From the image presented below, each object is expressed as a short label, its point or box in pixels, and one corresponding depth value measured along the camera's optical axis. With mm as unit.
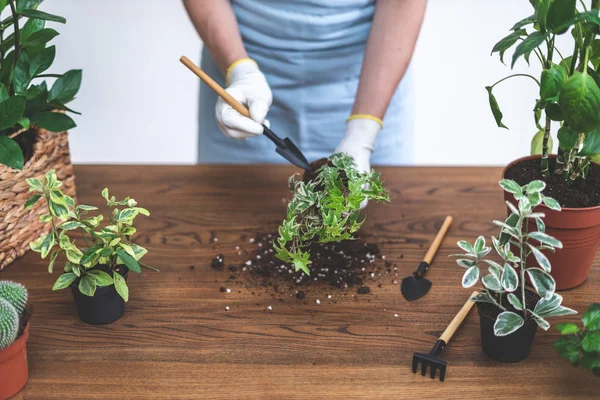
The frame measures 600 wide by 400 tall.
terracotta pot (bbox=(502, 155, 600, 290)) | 1116
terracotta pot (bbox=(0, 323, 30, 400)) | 934
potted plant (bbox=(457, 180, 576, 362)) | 958
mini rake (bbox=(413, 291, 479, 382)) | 985
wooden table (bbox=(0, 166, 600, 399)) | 974
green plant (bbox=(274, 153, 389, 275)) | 1126
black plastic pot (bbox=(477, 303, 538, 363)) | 993
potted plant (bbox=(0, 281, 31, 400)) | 913
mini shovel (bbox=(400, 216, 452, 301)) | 1186
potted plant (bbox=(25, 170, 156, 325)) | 1065
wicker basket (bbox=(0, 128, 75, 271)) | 1246
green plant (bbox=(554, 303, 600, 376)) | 916
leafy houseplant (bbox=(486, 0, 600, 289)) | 945
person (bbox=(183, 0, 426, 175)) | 1606
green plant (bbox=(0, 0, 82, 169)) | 1146
